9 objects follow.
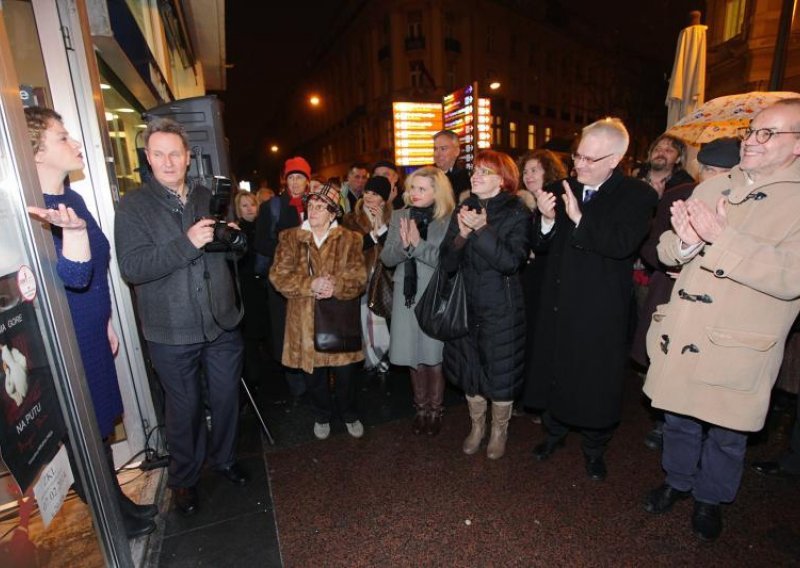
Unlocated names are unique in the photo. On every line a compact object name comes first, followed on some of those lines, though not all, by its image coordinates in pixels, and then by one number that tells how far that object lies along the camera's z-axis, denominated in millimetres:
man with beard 3842
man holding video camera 2357
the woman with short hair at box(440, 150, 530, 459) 2861
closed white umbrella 5090
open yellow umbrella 2926
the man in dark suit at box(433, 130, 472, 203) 4562
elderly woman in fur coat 3223
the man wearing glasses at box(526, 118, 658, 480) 2512
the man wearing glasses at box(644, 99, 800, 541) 1959
